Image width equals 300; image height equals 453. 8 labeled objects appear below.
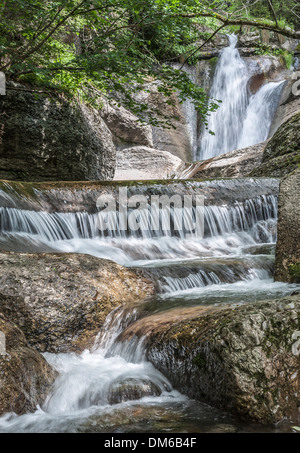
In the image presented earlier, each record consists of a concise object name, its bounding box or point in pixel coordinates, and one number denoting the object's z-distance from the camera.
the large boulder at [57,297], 3.67
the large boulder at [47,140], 8.70
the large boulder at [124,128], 14.67
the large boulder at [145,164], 14.45
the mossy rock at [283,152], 8.90
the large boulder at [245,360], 2.32
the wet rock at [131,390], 2.82
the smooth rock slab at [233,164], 11.32
